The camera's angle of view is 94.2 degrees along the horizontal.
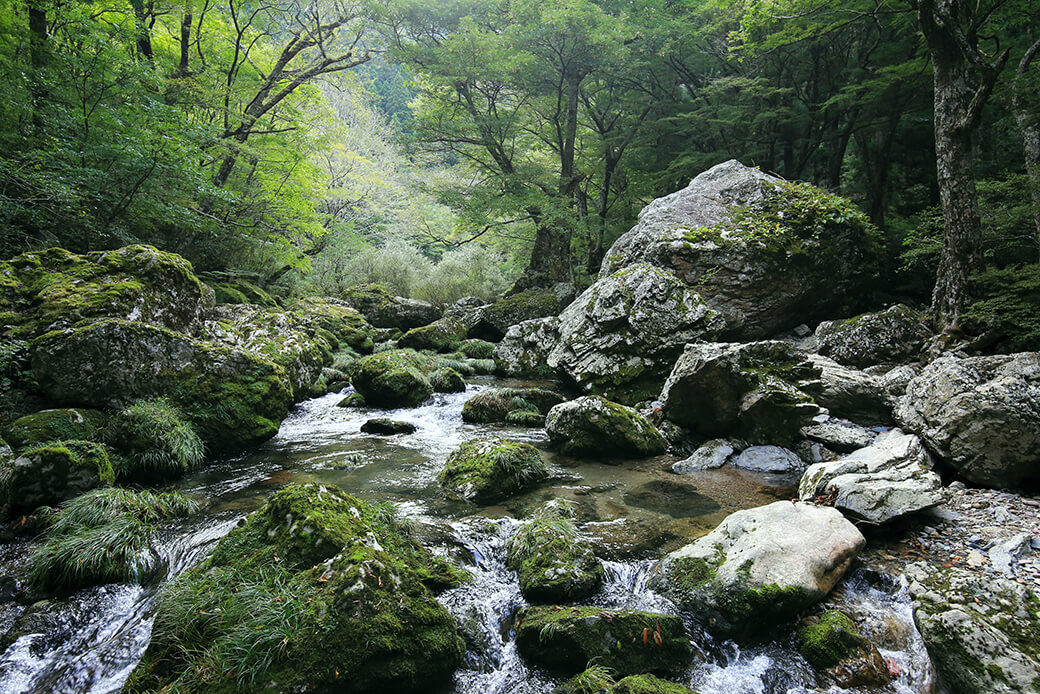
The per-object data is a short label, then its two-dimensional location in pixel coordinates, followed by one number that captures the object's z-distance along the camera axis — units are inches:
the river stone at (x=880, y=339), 329.1
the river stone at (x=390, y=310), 842.0
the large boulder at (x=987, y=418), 168.9
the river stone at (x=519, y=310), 677.9
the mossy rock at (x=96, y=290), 245.0
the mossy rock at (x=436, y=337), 665.6
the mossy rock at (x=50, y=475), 169.0
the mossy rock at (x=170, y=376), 225.8
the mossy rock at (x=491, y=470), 217.0
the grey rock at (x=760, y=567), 126.3
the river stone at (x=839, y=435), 233.6
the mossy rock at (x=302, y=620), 103.3
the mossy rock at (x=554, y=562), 142.5
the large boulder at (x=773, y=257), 393.4
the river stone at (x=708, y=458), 250.5
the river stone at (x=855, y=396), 254.4
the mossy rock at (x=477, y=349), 630.5
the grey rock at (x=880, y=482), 156.8
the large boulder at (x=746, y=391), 257.3
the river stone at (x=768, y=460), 239.9
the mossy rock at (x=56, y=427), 192.1
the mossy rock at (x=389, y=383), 401.1
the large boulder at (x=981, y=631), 100.4
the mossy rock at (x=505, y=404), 365.4
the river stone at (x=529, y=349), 501.7
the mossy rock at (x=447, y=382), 441.1
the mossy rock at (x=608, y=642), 117.3
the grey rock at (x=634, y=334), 352.8
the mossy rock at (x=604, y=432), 270.7
